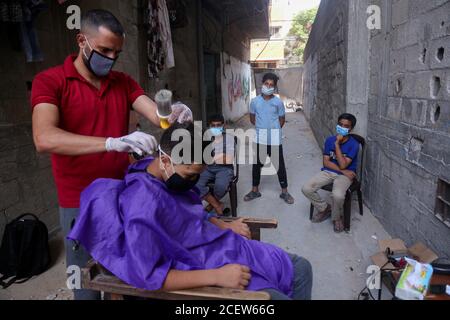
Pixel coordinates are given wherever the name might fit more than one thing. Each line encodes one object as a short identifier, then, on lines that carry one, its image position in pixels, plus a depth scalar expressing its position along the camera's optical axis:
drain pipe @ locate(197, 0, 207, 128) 7.47
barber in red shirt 1.38
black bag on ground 2.52
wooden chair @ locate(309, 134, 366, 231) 3.30
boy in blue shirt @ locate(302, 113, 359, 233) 3.30
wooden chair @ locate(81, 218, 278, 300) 1.32
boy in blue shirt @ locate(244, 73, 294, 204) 4.25
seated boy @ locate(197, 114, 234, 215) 3.61
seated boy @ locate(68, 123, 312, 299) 1.34
